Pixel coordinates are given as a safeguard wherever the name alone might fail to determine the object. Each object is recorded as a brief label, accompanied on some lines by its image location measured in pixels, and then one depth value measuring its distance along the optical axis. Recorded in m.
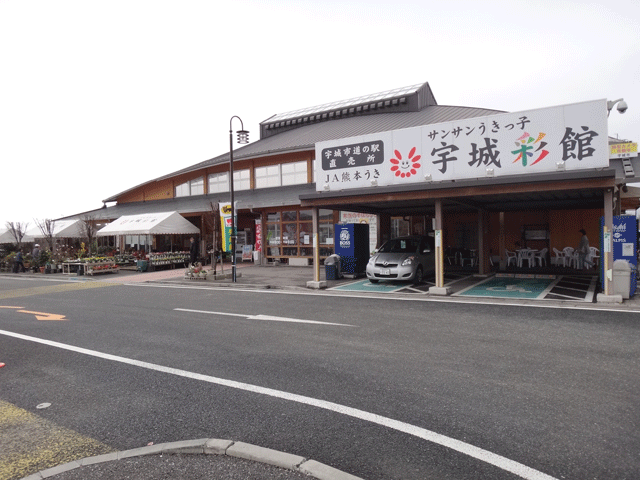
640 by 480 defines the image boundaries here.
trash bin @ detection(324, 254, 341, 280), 16.92
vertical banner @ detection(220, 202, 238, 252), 24.88
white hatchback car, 14.38
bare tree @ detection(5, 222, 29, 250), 35.12
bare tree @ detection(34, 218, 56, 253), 30.81
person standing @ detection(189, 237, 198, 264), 25.95
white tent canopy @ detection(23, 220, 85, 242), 32.53
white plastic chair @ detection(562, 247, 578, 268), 19.11
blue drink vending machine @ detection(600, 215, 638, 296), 11.43
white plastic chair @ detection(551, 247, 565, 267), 20.00
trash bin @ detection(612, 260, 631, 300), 10.45
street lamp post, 18.00
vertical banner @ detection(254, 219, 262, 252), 26.88
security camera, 13.48
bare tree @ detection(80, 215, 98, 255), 27.40
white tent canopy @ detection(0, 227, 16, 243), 37.69
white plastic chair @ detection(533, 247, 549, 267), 19.95
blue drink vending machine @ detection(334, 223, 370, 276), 17.41
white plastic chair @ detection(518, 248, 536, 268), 19.94
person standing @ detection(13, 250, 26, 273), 28.07
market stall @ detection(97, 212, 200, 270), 25.09
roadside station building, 11.11
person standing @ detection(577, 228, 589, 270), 17.20
